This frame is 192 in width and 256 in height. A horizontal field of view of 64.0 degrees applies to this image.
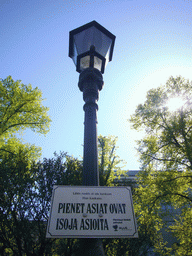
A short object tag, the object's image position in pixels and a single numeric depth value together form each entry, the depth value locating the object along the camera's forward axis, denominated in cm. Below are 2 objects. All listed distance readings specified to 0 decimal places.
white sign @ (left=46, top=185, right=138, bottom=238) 153
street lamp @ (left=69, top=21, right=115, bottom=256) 277
